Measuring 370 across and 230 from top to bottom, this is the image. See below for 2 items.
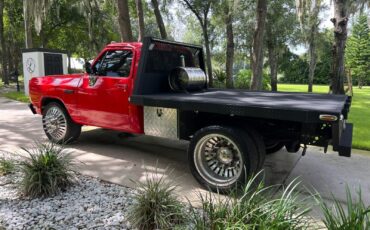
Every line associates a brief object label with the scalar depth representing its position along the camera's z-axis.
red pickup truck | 4.09
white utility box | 14.48
